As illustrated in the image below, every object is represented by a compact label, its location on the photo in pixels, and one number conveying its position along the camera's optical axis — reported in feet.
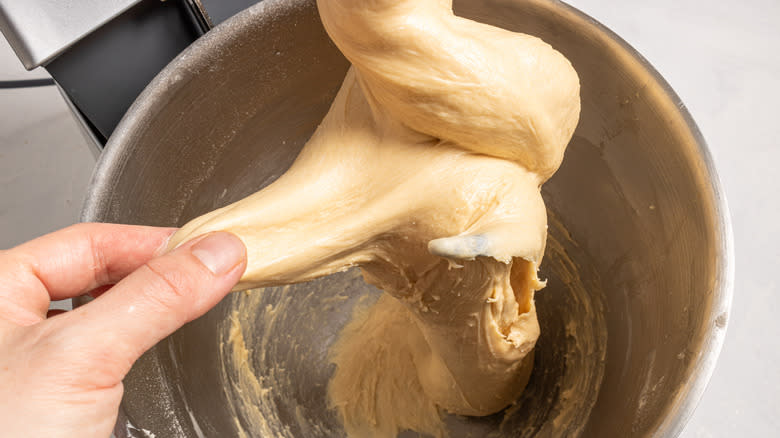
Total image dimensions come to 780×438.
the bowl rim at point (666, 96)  1.03
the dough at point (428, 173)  1.04
